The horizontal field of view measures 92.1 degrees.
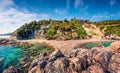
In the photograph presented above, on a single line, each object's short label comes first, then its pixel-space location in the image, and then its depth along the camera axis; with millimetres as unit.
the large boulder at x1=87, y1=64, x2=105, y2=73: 9425
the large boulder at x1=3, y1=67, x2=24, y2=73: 11867
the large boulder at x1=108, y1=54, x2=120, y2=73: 9894
